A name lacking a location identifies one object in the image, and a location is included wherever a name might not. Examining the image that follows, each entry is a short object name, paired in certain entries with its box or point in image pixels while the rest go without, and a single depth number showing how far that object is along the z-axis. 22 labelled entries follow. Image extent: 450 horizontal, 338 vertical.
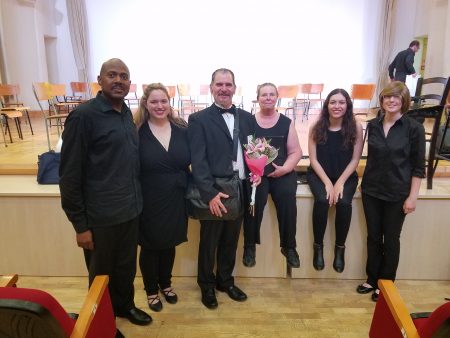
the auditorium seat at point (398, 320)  0.99
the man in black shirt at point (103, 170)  1.59
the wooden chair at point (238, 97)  7.57
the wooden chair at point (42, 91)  5.24
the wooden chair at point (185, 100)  7.18
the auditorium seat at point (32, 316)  0.89
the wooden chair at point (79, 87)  7.95
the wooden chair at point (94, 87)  6.93
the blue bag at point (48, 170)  2.70
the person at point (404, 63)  6.45
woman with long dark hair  2.31
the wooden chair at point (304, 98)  8.01
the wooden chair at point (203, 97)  7.69
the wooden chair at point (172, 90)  7.06
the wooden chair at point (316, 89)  8.16
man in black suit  1.96
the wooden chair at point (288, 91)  7.07
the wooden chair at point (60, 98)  6.24
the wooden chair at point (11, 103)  5.64
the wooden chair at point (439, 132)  2.59
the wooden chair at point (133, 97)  8.23
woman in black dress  1.94
